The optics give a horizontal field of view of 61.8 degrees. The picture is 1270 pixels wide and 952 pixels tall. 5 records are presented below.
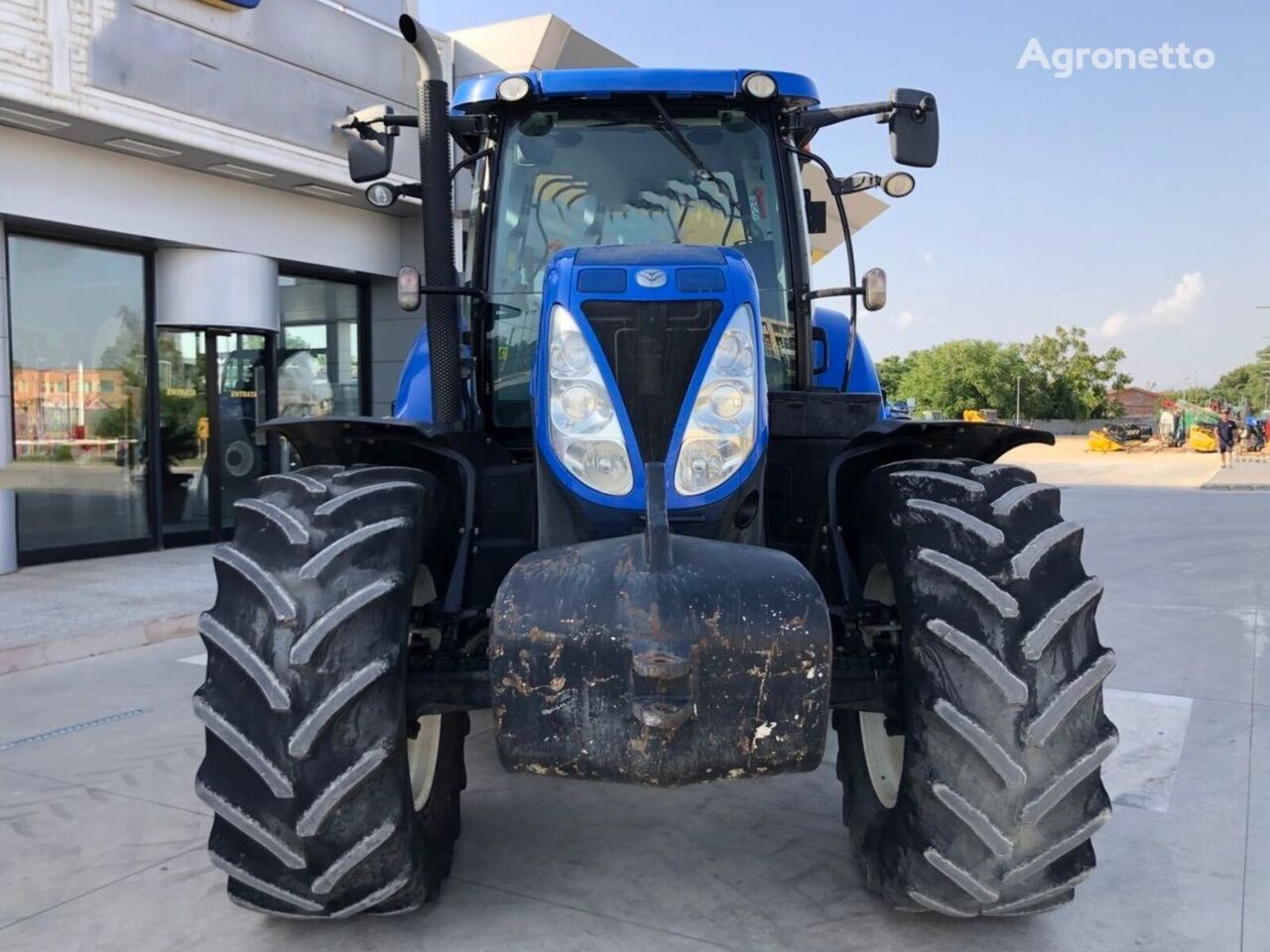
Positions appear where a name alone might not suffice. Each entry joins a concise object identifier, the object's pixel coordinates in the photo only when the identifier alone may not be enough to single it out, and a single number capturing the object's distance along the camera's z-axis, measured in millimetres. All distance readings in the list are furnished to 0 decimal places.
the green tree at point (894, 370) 93981
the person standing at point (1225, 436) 33762
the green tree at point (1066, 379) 76500
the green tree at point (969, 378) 77438
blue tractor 2486
